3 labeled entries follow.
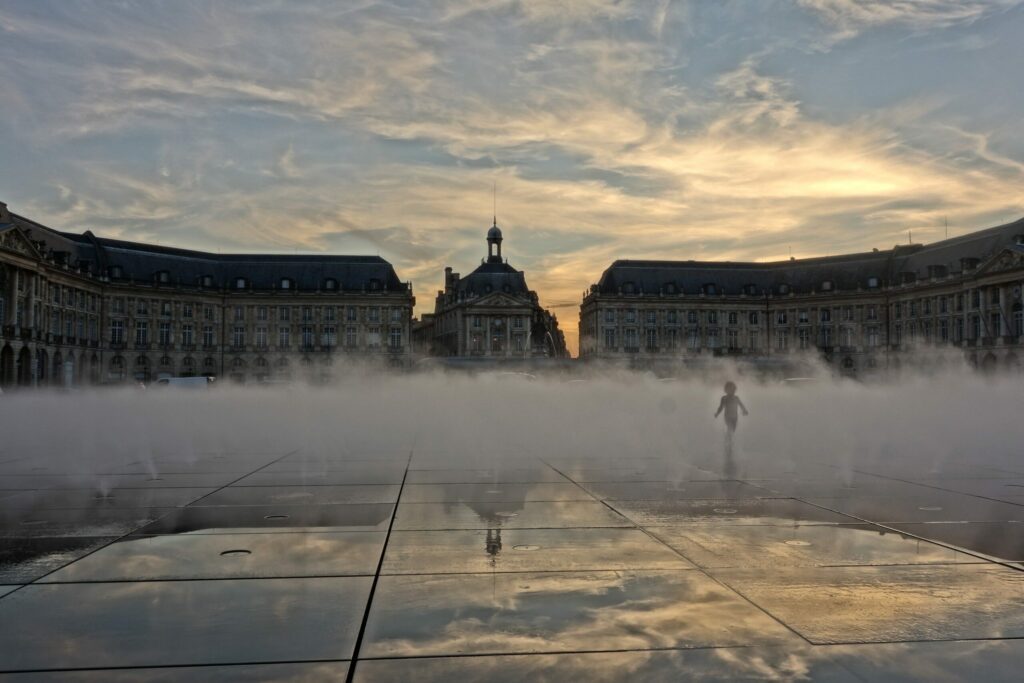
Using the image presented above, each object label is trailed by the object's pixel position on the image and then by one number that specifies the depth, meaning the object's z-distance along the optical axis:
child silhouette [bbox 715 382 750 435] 25.64
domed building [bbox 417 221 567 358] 143.50
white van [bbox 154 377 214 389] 70.56
